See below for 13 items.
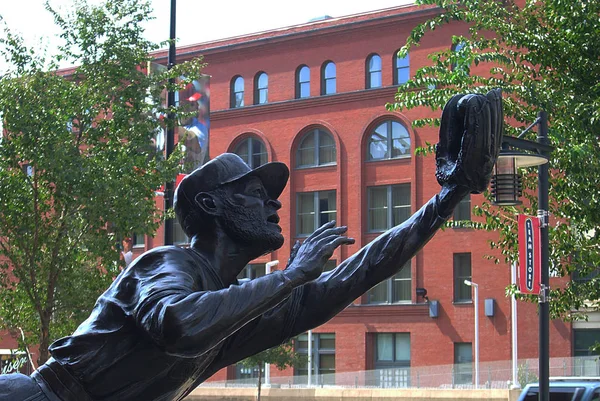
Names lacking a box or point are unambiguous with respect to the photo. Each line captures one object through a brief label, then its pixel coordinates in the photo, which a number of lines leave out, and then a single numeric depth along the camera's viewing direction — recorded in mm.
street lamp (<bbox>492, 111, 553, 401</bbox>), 13227
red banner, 14266
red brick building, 44469
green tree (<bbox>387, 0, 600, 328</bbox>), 14867
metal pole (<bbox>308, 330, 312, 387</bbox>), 43625
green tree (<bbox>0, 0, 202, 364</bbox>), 17172
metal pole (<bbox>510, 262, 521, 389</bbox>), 36375
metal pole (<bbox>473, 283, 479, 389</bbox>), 42375
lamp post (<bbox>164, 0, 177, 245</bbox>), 18672
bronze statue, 2844
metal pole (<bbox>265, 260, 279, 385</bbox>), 44650
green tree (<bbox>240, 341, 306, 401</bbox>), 37969
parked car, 17531
